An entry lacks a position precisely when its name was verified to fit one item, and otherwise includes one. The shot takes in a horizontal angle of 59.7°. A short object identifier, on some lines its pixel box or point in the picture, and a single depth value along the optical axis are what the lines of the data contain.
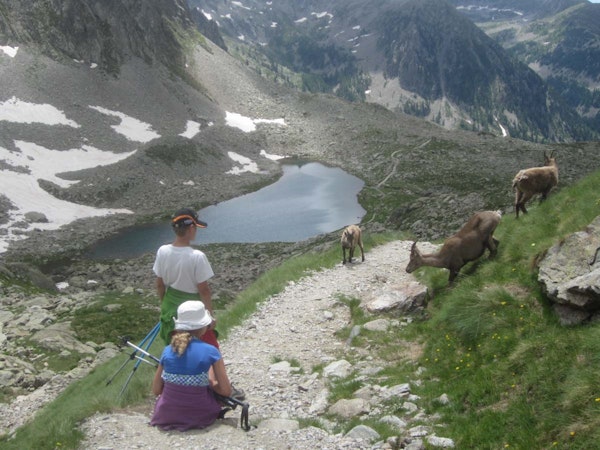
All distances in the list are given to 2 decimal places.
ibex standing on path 23.58
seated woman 8.99
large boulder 9.39
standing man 10.02
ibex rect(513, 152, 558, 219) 17.98
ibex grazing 14.87
